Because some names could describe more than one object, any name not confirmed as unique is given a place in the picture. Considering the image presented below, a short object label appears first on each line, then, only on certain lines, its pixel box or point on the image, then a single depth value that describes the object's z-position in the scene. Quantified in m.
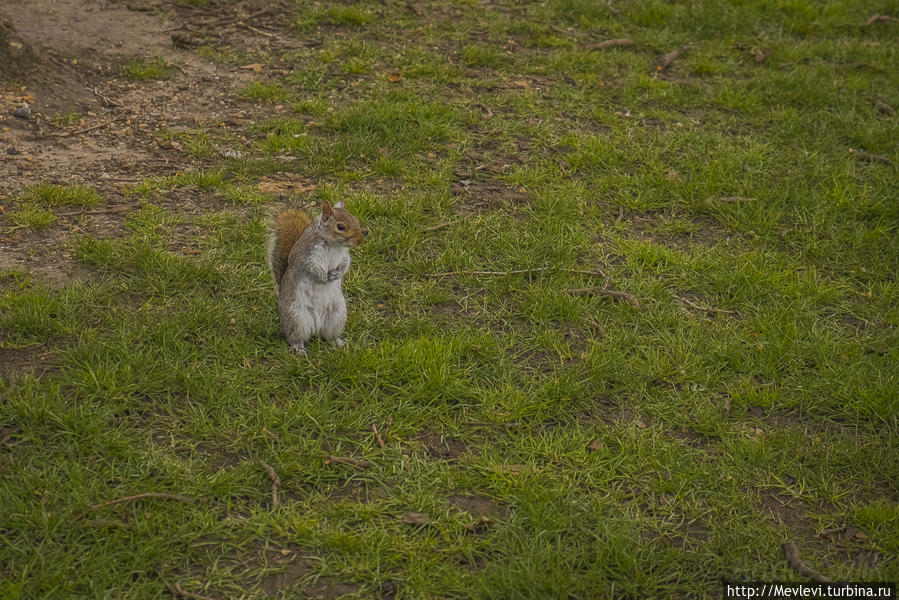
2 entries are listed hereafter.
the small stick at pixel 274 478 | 5.60
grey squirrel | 6.57
